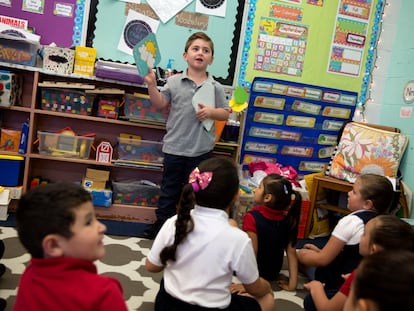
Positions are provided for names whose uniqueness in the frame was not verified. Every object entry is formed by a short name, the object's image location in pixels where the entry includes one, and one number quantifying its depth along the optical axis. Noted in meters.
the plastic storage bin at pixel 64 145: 2.96
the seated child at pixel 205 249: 1.29
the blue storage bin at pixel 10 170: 2.80
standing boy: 2.66
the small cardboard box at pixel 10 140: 2.93
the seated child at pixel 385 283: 0.74
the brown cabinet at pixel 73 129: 2.91
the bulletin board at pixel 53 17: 3.00
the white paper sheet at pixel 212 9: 3.24
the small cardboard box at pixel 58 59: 2.82
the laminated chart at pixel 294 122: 3.45
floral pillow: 3.18
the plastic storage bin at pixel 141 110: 3.00
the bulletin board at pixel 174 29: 3.14
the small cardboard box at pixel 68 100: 2.94
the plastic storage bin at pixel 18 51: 2.77
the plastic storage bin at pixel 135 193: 3.07
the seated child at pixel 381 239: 1.34
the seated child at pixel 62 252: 0.86
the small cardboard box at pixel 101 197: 2.97
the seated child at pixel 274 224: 2.17
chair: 3.11
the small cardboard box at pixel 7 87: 2.76
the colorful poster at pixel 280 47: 3.39
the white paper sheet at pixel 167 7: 3.18
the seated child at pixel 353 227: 1.86
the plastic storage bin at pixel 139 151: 3.05
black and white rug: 1.87
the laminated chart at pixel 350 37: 3.54
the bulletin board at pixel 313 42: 3.38
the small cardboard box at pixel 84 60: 2.89
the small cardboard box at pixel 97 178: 3.07
